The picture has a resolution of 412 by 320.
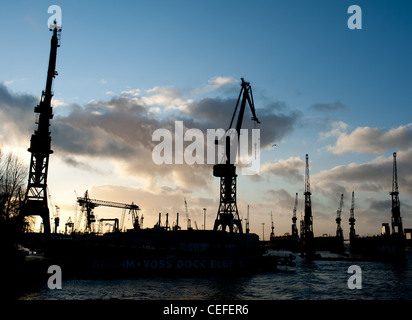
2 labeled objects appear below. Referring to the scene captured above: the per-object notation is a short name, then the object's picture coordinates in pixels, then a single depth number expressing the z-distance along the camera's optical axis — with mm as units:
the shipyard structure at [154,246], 71800
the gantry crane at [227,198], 102906
